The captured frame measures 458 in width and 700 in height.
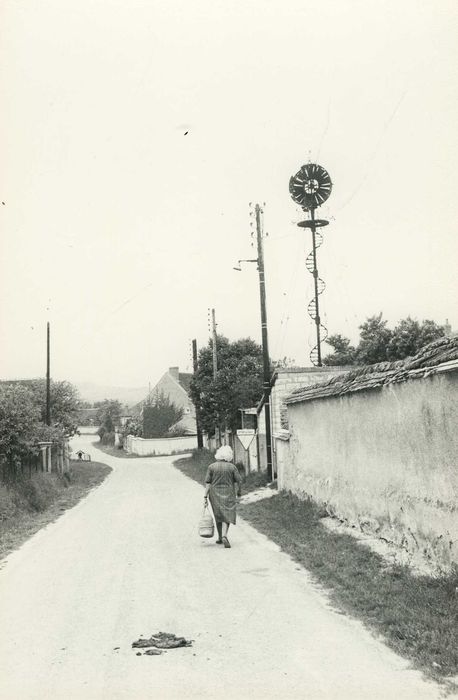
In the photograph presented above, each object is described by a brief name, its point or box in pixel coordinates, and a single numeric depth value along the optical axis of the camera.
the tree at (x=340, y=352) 33.31
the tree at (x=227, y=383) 26.64
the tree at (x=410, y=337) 28.75
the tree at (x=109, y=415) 91.31
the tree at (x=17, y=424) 16.44
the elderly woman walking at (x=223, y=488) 10.24
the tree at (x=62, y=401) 41.66
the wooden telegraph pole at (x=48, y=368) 34.09
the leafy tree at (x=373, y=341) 29.77
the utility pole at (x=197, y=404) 33.22
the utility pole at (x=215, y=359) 32.22
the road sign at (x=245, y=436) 24.56
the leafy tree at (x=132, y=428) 63.93
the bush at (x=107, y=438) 80.69
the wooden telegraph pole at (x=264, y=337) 18.98
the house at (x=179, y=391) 68.06
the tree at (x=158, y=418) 59.69
